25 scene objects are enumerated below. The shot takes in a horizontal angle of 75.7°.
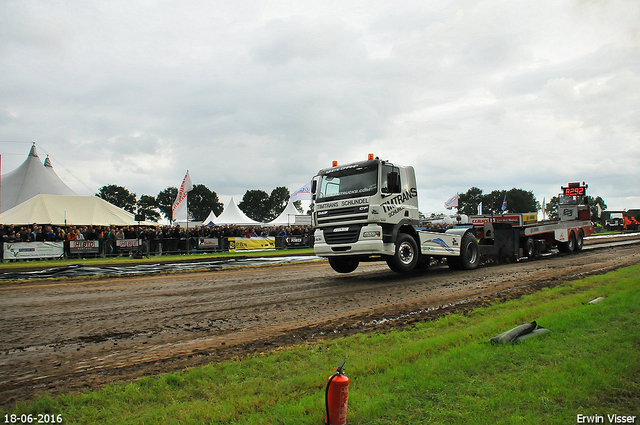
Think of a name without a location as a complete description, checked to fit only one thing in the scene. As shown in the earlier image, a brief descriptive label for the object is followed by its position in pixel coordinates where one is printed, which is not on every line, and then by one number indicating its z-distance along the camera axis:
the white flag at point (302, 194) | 35.83
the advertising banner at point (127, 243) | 22.72
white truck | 11.34
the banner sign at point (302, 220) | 37.44
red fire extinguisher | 3.12
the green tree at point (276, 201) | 144.00
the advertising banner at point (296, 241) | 29.55
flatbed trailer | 16.28
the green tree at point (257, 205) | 144.00
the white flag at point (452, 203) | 38.92
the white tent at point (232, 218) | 50.83
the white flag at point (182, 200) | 27.46
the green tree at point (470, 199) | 131.12
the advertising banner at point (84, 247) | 21.36
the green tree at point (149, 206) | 134.50
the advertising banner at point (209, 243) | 25.97
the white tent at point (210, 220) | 52.79
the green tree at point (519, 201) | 125.00
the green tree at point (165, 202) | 140.12
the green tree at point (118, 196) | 128.38
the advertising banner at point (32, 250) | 19.61
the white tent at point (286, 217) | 46.56
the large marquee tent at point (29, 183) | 32.78
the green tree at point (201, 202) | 136.75
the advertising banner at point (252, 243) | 27.47
